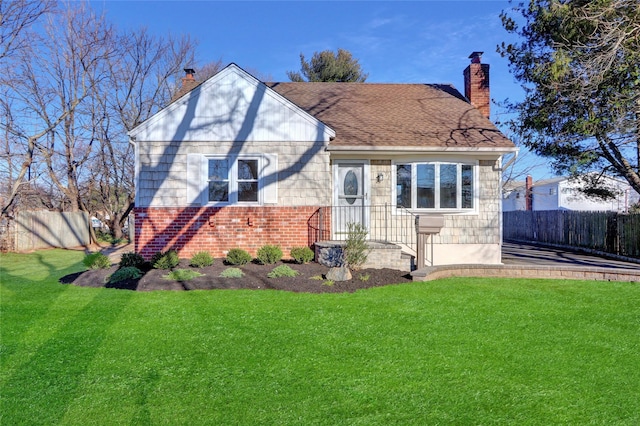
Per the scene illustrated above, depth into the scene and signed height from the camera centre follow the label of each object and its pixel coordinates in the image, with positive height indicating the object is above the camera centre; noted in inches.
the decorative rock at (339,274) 341.7 -40.4
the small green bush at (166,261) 391.5 -35.0
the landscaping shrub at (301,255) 421.4 -31.6
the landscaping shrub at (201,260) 402.9 -35.1
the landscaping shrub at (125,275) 350.9 -42.9
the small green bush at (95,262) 398.3 -36.9
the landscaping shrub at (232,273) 355.6 -41.7
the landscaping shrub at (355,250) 369.7 -23.4
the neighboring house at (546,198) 1373.0 +86.1
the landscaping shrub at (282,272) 354.9 -40.7
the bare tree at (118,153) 975.6 +152.3
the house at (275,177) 445.4 +45.2
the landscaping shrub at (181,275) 349.4 -42.8
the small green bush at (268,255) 417.1 -31.4
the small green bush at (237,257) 411.2 -32.9
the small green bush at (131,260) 393.4 -35.0
